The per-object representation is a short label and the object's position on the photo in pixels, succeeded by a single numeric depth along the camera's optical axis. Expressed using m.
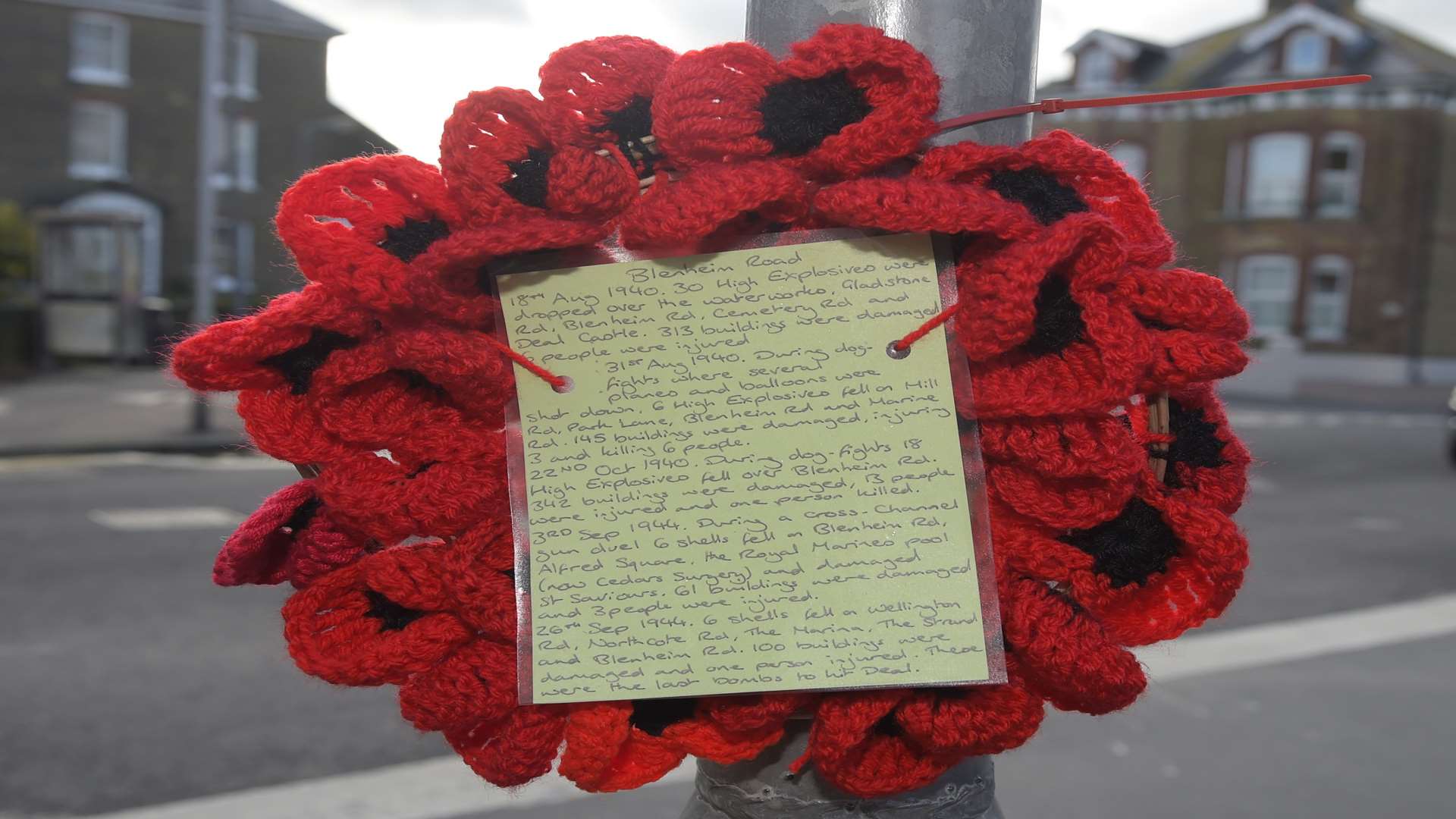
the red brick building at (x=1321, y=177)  19.56
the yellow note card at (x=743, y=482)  0.58
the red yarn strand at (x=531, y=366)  0.59
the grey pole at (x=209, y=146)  9.30
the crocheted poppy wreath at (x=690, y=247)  0.57
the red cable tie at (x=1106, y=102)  0.59
